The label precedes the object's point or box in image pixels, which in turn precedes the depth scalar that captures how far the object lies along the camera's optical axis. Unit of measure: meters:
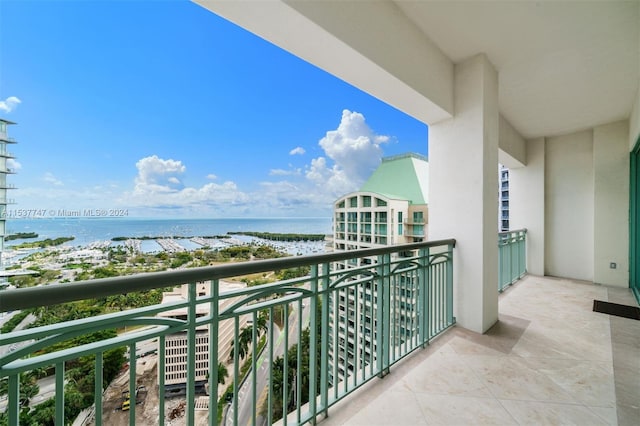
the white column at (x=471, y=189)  2.62
